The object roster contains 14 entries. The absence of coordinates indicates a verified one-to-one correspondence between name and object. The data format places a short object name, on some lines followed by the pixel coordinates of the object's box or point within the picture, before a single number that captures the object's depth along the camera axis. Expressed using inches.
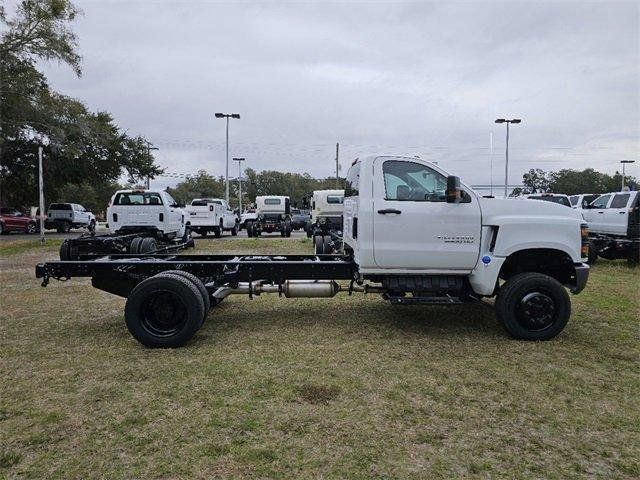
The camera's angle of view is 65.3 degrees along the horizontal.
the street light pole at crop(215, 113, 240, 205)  1478.8
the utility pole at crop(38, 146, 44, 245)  663.8
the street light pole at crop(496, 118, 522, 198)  1518.1
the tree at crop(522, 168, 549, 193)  3100.4
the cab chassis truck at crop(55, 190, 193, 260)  589.6
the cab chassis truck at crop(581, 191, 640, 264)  472.1
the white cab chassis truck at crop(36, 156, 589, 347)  209.2
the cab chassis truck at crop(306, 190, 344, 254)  725.9
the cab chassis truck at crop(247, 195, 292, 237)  977.5
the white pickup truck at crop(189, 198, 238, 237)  878.4
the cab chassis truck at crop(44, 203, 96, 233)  1203.2
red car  1071.5
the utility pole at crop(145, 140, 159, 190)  1389.0
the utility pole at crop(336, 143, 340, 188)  1965.1
